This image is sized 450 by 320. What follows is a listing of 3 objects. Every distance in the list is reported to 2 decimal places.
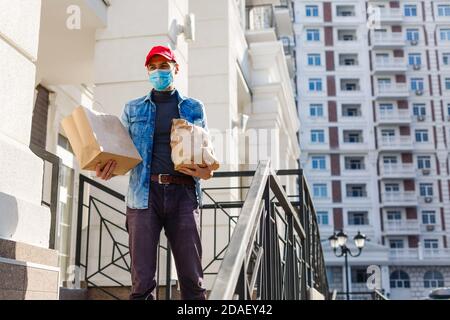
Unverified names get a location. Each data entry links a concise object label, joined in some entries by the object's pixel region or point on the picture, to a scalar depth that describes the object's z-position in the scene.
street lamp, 20.84
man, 3.58
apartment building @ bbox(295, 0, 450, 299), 53.78
